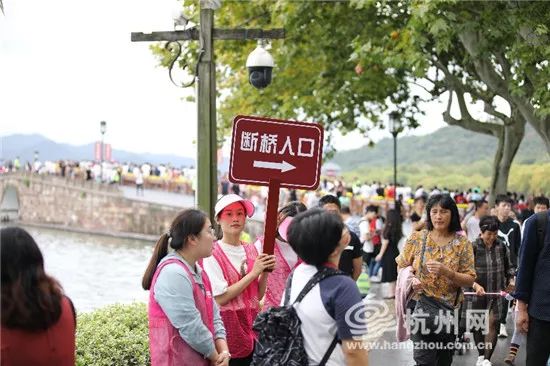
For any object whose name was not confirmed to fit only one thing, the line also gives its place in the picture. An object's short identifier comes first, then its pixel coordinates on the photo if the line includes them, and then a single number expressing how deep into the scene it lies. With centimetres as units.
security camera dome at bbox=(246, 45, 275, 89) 1116
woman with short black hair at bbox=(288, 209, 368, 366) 437
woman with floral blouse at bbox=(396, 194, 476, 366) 738
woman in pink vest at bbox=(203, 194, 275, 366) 623
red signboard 604
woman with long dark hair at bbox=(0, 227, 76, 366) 414
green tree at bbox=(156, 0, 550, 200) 1517
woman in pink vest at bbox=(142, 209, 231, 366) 518
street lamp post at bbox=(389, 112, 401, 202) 2451
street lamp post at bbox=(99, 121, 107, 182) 4897
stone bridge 5538
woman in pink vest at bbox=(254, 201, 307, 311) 694
